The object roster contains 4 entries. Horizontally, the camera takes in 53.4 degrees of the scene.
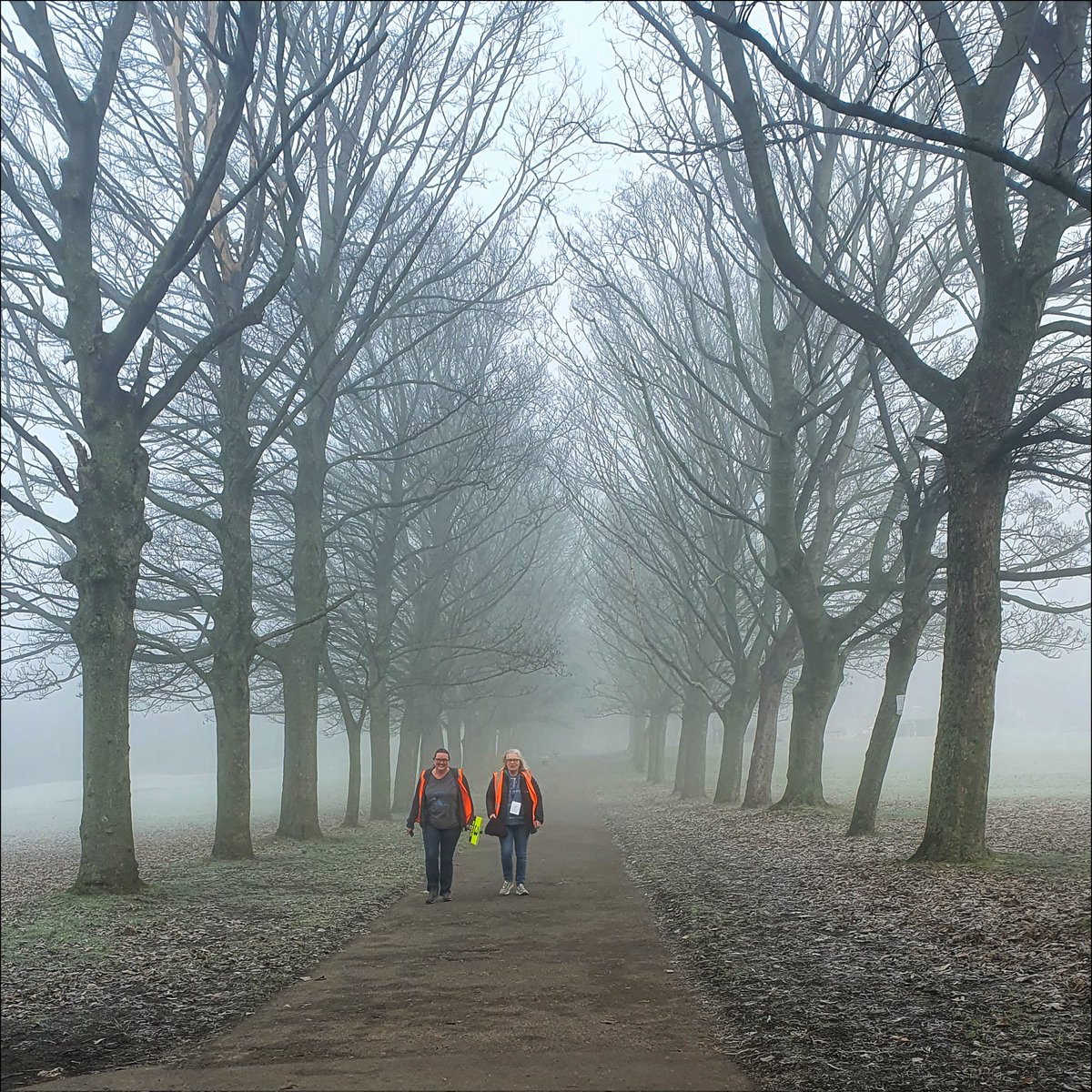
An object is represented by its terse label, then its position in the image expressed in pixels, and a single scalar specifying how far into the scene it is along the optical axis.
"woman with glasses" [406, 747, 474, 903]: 12.23
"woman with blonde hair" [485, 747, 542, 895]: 12.60
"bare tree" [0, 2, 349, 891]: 10.84
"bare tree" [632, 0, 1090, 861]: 10.77
